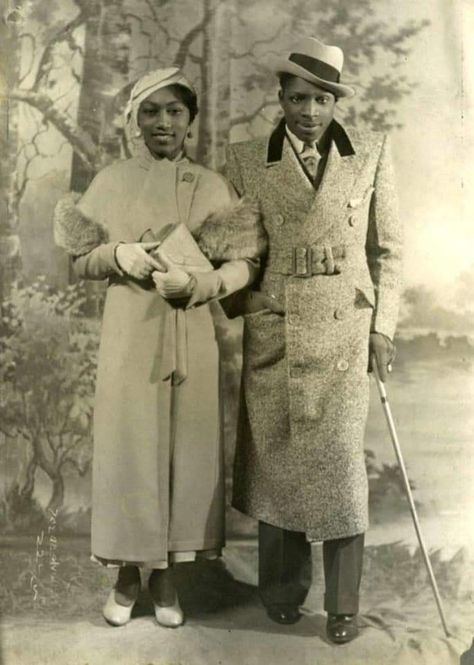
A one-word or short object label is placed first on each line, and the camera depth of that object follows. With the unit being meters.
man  1.78
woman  1.78
